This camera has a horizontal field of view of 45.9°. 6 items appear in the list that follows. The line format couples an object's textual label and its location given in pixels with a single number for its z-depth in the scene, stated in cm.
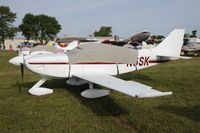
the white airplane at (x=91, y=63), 681
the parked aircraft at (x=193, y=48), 2341
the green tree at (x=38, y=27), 7919
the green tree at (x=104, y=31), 11606
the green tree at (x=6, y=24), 6556
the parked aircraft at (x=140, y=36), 4306
